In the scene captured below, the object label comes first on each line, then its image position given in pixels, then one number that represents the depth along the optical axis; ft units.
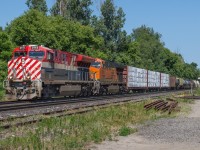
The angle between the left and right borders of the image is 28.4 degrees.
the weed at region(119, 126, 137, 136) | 38.33
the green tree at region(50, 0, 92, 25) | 228.22
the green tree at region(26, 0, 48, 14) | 240.53
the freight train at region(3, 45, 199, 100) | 78.12
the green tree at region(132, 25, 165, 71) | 328.00
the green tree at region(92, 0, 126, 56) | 231.50
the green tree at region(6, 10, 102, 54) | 140.77
